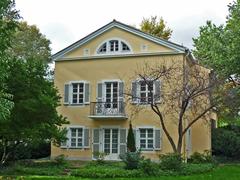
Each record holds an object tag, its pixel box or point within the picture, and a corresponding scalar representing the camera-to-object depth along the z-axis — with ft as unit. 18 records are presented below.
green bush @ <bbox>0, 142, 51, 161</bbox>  86.02
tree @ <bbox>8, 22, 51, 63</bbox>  144.96
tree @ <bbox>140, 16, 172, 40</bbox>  140.36
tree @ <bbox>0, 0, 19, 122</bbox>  35.87
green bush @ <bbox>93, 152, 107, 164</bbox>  76.23
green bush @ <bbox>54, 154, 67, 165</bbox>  70.66
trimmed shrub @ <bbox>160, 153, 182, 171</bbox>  62.49
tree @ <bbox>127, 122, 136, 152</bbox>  82.64
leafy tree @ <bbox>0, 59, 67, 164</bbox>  59.88
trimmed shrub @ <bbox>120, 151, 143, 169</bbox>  62.54
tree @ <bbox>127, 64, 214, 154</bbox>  71.72
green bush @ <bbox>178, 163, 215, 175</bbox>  61.96
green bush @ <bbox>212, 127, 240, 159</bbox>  96.58
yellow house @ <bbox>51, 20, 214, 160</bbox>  89.10
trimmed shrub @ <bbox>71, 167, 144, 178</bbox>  58.58
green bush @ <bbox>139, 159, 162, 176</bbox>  59.35
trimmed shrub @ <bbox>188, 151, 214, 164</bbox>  82.94
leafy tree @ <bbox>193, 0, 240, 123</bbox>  71.20
